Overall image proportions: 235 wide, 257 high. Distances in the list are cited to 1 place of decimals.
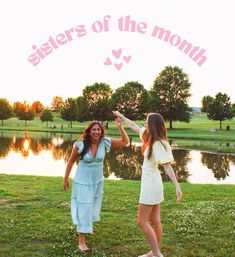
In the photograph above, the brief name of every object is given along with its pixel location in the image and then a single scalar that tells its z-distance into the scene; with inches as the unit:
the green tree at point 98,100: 4160.9
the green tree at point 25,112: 5152.6
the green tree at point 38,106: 7480.3
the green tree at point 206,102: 3614.4
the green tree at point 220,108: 3464.6
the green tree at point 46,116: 4707.2
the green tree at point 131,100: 3878.0
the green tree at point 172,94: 3622.0
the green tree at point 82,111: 4223.4
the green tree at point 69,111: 4557.1
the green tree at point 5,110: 4992.9
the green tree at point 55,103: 6659.5
